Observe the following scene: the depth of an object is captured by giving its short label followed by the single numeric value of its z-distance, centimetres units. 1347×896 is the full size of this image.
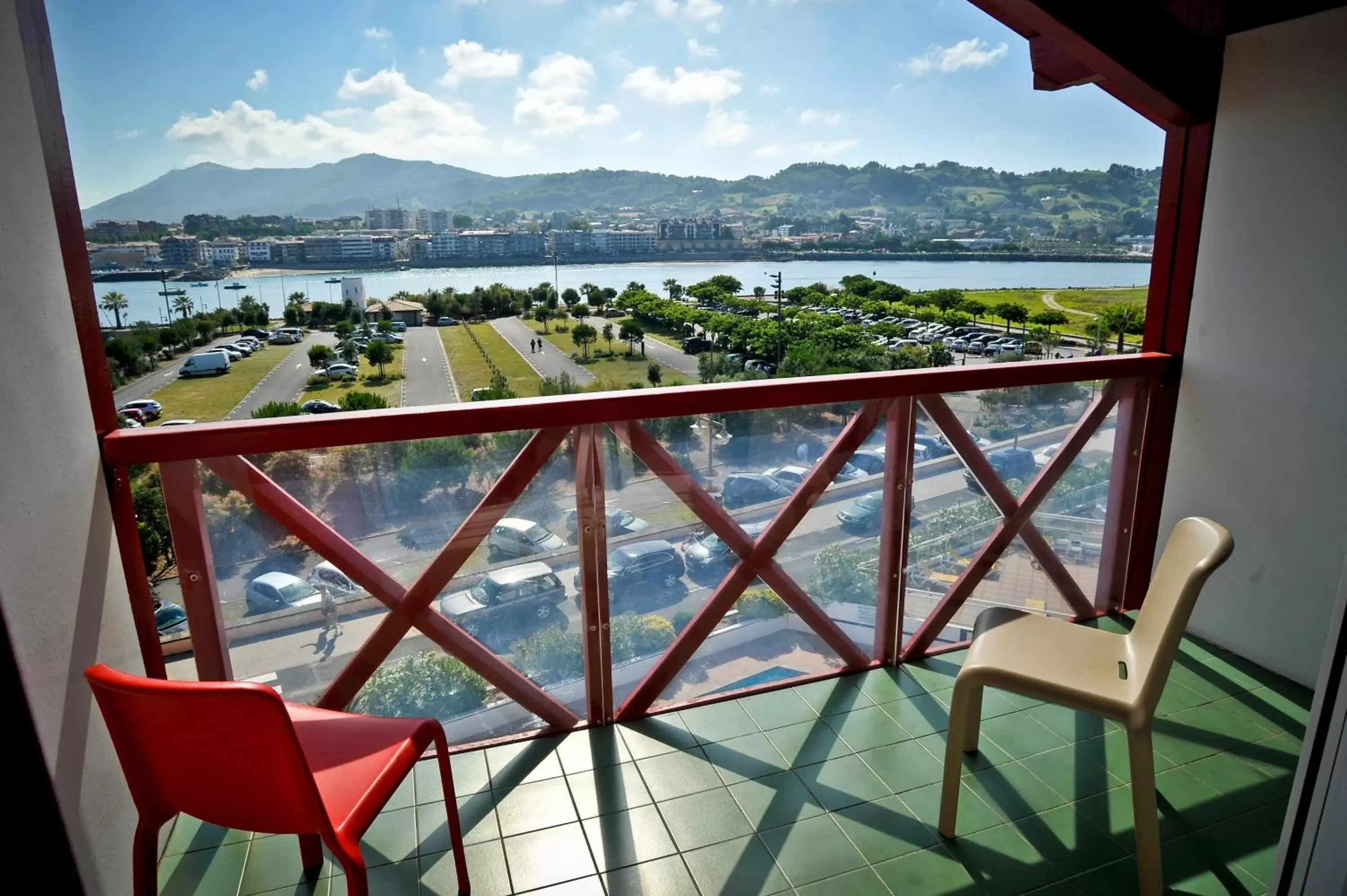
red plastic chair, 120
